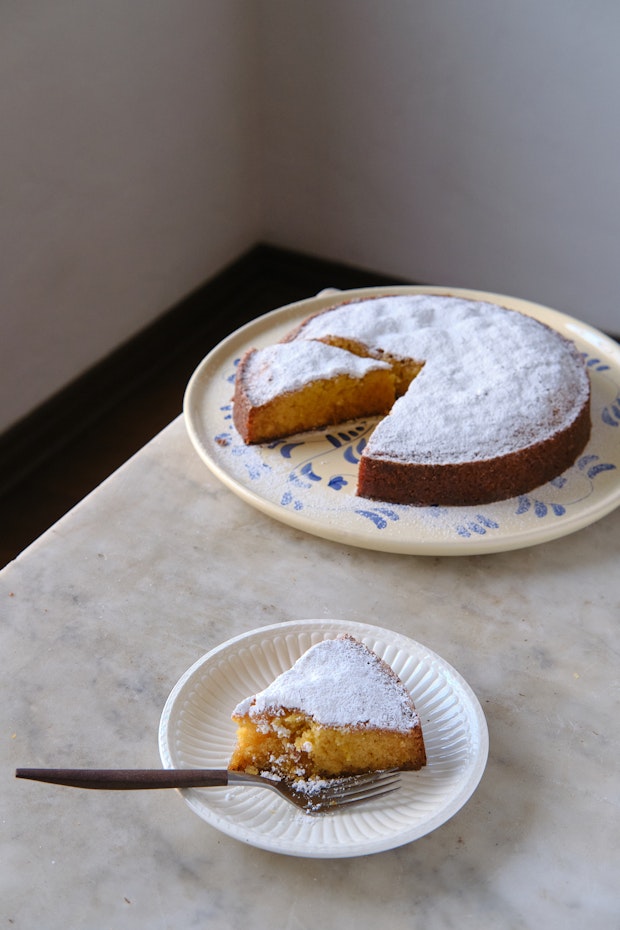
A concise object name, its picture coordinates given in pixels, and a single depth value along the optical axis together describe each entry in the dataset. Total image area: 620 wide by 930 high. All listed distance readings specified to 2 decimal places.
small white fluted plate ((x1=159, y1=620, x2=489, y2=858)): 0.87
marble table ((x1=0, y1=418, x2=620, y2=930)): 0.87
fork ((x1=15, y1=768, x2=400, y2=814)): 0.86
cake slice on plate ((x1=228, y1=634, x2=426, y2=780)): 0.92
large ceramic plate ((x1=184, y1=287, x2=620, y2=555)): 1.33
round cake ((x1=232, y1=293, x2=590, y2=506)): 1.43
